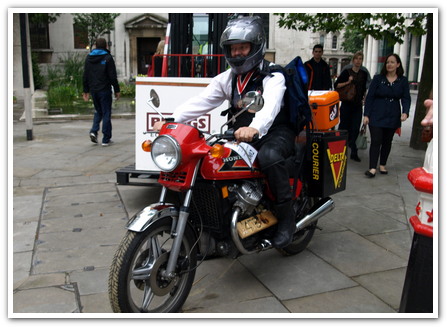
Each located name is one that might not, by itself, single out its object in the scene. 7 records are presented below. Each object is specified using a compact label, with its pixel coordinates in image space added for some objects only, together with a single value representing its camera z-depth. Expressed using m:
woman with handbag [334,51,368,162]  7.97
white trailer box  5.14
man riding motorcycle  3.23
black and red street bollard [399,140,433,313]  2.27
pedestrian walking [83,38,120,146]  8.79
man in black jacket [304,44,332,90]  8.94
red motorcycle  2.74
